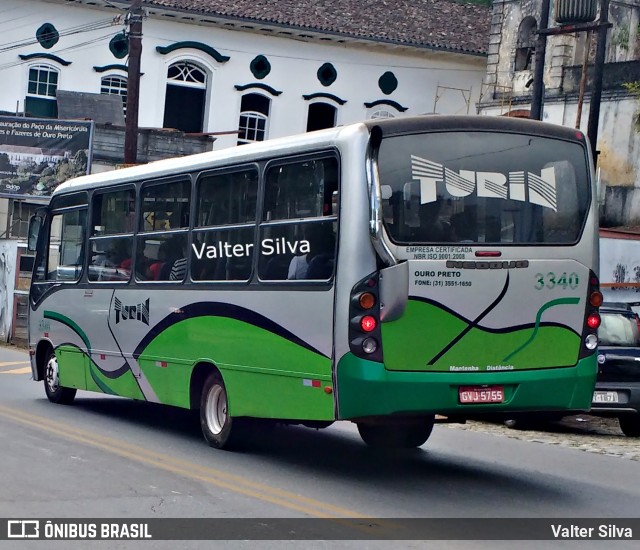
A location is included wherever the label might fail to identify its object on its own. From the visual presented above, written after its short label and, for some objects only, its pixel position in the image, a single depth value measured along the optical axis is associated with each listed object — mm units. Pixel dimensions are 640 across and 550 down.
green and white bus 9867
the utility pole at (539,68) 24562
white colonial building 41688
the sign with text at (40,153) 36719
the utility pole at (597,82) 26719
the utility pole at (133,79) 27688
